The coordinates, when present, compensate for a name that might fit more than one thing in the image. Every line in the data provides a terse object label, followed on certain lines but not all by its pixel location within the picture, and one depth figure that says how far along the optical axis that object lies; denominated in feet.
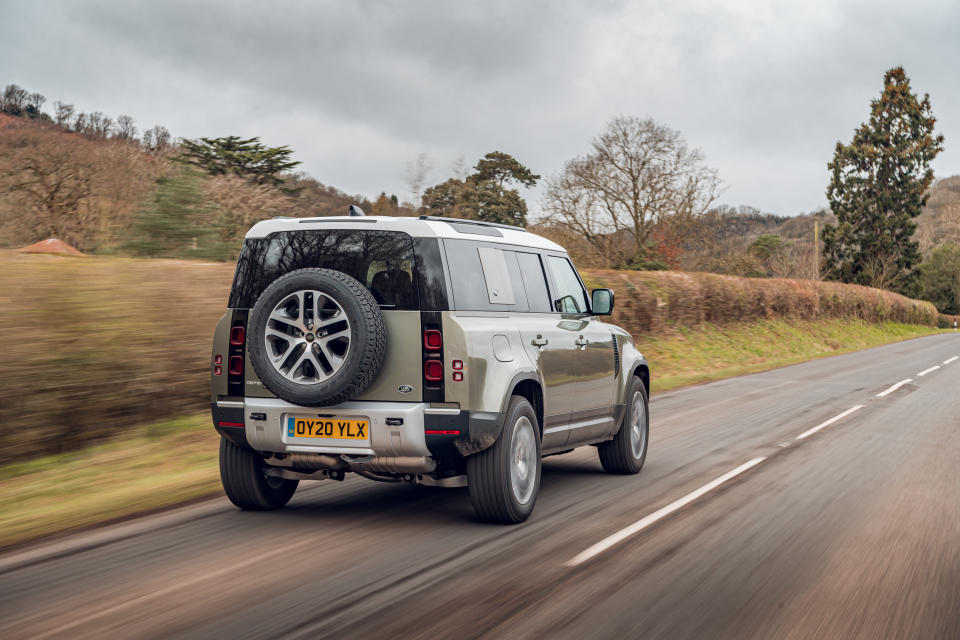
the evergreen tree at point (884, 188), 226.38
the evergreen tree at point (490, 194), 143.74
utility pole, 197.05
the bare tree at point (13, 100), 123.24
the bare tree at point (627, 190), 122.72
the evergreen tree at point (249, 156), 91.30
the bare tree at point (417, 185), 77.89
